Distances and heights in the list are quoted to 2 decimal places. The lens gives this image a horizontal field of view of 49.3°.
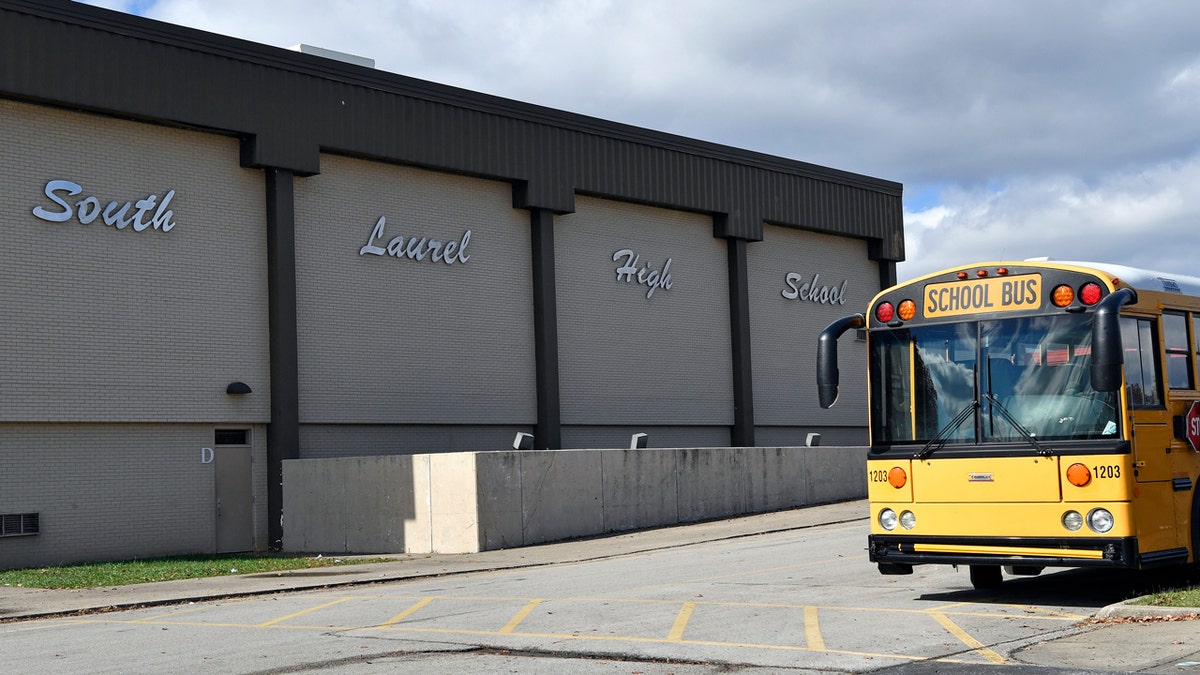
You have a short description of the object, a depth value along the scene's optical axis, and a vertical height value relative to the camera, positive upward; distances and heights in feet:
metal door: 86.22 -3.20
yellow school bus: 38.22 +0.21
